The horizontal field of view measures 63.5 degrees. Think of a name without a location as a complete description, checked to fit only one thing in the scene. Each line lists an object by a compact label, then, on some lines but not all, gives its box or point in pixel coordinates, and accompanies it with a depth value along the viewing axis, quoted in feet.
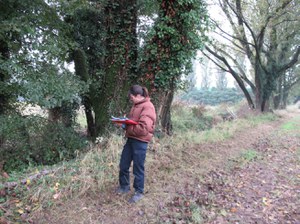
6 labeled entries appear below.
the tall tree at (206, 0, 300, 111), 45.11
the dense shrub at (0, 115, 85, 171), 20.12
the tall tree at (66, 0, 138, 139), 23.16
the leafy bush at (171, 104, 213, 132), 37.27
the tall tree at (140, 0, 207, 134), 20.99
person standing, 12.46
